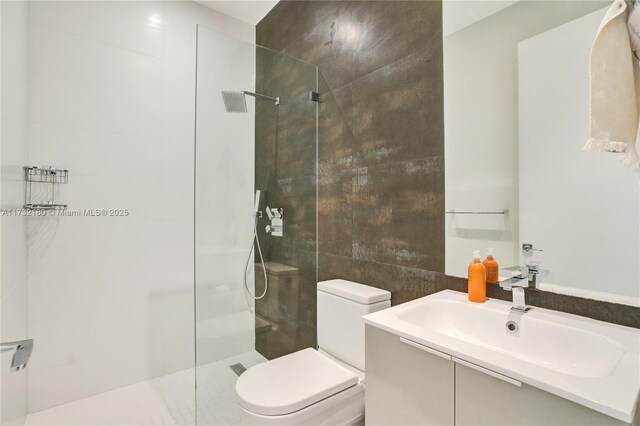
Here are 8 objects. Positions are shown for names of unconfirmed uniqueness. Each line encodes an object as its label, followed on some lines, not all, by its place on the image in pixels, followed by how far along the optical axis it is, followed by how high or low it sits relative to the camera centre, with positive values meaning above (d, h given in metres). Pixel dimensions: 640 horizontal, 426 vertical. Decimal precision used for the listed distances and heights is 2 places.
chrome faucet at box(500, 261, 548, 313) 1.09 -0.24
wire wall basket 1.86 +0.18
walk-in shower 1.88 +0.00
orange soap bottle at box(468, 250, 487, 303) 1.21 -0.27
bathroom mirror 0.99 +0.23
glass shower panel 1.87 +0.02
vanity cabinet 0.70 -0.48
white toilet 1.22 -0.75
